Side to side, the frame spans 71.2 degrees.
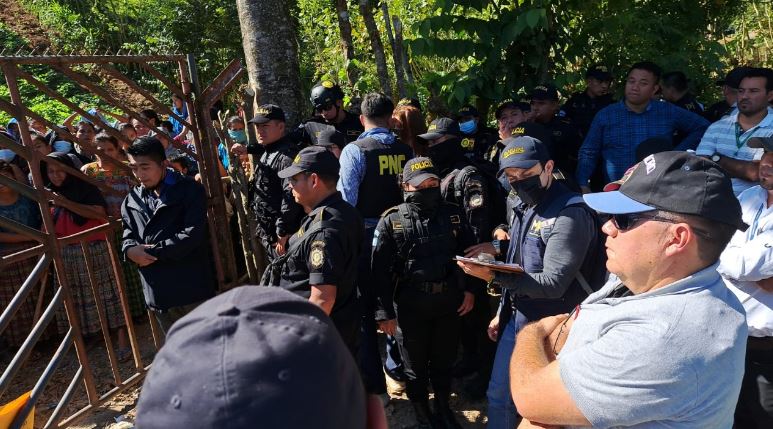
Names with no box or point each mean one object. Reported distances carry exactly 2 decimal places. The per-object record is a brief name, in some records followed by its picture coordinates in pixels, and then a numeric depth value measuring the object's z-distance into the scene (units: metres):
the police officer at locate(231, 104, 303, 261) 4.38
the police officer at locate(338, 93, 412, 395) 4.06
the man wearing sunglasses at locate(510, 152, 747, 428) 1.37
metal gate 3.20
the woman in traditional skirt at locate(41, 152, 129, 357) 4.71
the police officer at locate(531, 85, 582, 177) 5.24
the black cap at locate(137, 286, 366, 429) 0.83
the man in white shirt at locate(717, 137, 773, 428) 2.47
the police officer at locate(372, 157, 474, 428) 3.51
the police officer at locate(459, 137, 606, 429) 2.66
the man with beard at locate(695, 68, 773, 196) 3.56
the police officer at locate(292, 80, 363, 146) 5.24
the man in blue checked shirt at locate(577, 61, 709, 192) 4.47
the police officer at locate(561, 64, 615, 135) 5.54
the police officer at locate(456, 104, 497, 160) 5.05
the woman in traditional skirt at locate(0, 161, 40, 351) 4.80
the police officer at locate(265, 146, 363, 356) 2.91
